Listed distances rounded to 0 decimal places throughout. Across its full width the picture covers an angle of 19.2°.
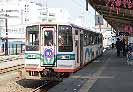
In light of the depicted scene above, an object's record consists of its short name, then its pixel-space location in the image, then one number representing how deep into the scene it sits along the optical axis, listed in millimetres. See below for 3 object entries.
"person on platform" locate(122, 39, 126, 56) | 39019
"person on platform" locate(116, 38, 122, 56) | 38650
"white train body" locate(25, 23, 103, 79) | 17406
